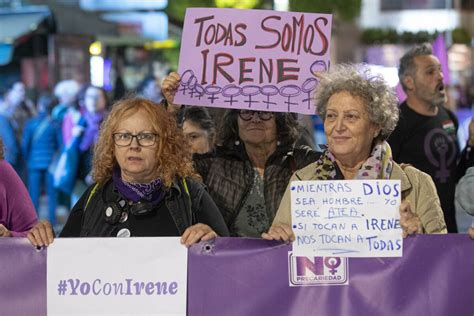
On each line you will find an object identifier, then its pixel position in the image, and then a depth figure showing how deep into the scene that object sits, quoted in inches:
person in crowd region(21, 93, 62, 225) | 738.3
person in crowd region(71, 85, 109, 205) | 698.8
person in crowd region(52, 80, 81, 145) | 727.8
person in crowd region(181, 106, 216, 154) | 336.3
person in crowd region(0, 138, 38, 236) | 259.9
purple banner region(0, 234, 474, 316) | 222.3
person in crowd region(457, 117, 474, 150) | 333.4
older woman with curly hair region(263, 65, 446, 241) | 233.1
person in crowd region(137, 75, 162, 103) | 921.5
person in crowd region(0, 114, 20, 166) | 731.7
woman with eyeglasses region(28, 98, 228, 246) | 235.6
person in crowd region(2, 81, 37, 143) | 883.3
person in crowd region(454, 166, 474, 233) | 243.5
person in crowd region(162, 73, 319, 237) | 283.6
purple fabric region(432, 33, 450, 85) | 614.5
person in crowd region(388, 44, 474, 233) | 361.9
